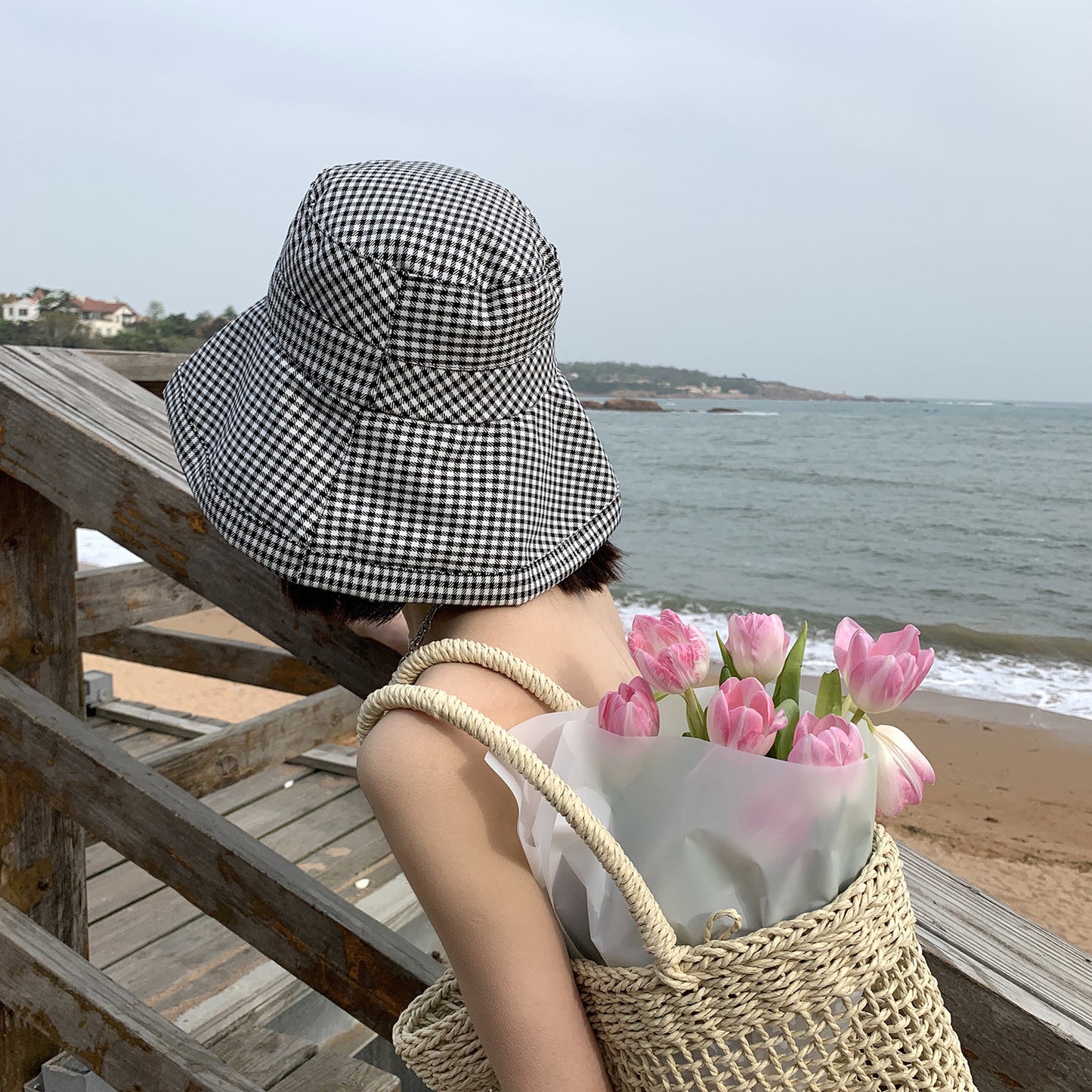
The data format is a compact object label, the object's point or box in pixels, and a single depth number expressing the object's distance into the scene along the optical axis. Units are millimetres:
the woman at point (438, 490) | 818
